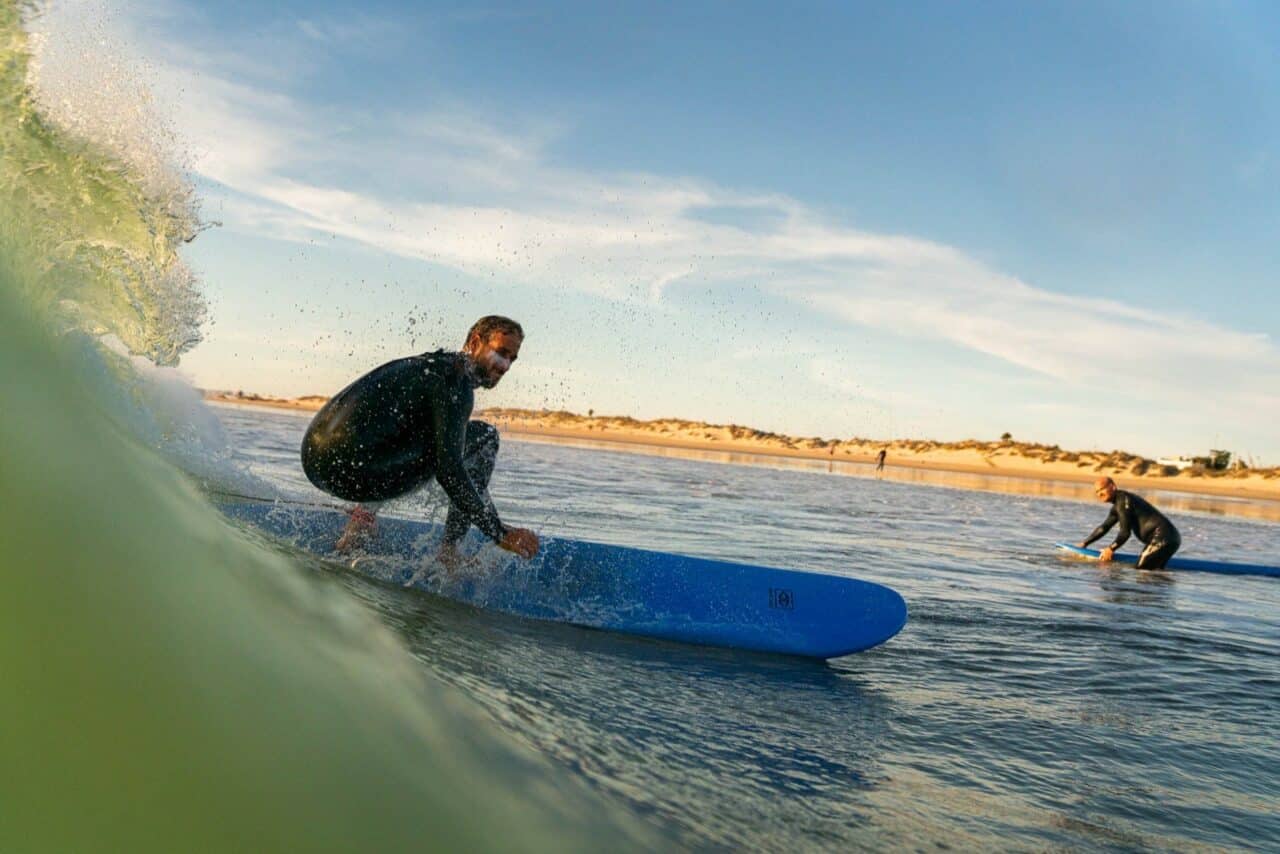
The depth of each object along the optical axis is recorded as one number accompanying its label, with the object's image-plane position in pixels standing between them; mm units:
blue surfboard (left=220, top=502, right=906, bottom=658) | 4945
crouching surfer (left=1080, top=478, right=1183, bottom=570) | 10516
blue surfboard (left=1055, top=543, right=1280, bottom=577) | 10719
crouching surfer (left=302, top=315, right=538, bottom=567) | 4246
